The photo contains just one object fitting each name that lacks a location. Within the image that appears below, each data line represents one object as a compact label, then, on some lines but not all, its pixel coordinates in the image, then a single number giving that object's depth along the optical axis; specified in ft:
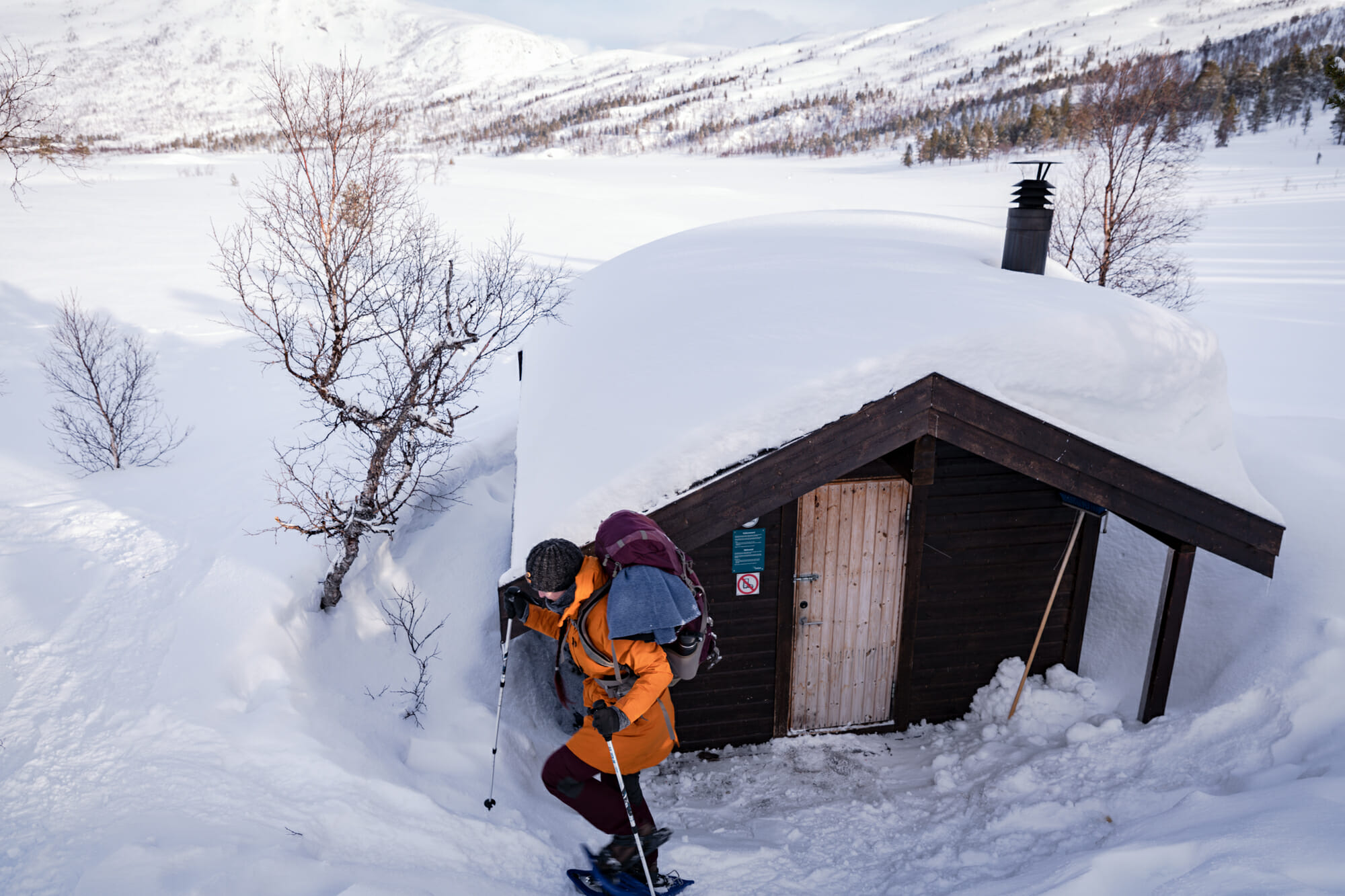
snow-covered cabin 13.56
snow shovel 17.57
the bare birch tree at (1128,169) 42.91
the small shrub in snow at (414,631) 16.42
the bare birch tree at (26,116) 23.66
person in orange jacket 11.27
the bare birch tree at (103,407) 33.65
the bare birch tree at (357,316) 19.71
